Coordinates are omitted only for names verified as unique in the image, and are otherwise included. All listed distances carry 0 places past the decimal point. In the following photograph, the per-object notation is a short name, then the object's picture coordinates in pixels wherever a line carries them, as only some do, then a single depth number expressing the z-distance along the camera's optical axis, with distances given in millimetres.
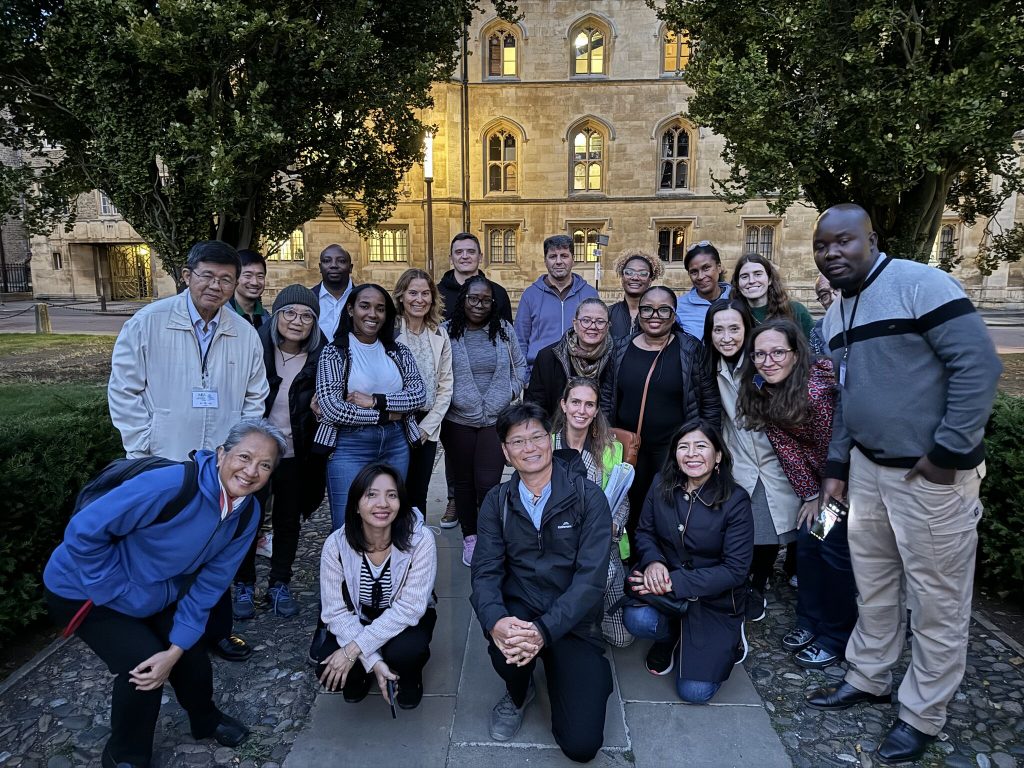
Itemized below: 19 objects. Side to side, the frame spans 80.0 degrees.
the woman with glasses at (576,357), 3822
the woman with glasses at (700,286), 4609
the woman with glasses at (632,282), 4453
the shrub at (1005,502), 3531
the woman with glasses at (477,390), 4281
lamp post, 14273
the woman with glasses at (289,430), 3721
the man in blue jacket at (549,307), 5184
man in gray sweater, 2307
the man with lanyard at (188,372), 3121
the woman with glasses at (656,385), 3648
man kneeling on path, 2576
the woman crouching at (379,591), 2744
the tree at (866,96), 7926
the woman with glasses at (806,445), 3150
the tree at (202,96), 7129
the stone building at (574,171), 24234
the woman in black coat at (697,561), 2932
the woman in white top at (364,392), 3576
